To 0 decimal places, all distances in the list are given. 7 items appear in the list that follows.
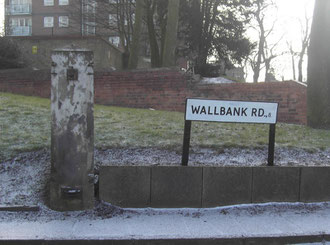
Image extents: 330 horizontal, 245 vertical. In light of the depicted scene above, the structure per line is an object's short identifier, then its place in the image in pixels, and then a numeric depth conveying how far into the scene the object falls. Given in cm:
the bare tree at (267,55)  4056
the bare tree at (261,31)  2638
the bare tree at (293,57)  4300
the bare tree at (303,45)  3622
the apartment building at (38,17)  4366
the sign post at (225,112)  488
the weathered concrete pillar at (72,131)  421
